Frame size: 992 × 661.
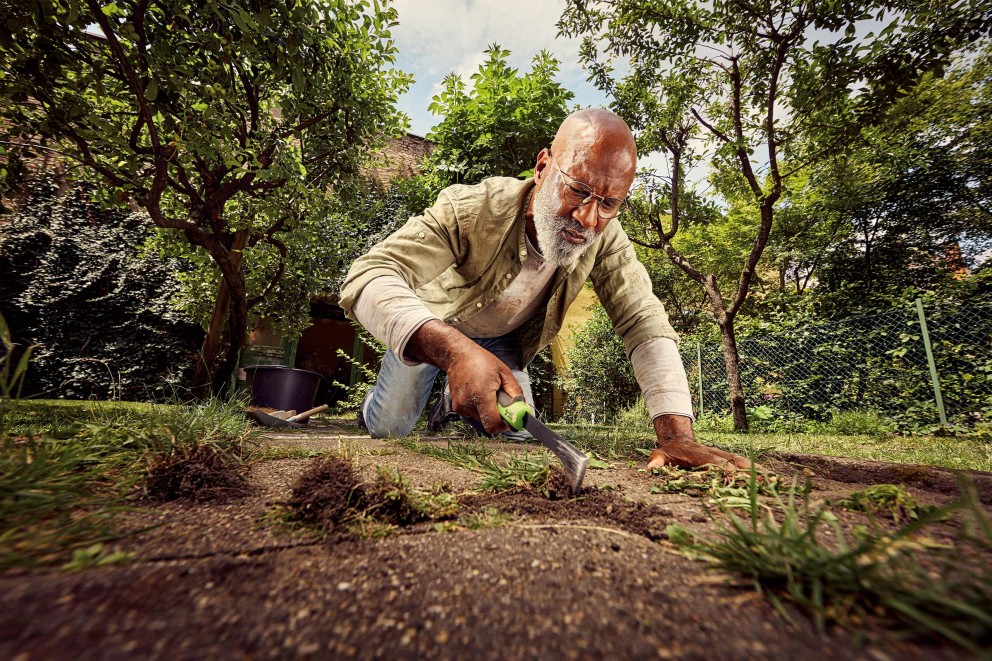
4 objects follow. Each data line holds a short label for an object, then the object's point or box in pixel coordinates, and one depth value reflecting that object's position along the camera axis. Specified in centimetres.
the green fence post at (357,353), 919
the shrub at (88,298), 750
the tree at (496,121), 501
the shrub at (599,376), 815
